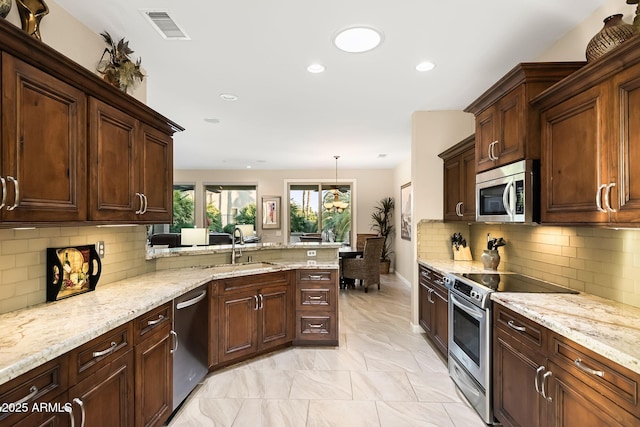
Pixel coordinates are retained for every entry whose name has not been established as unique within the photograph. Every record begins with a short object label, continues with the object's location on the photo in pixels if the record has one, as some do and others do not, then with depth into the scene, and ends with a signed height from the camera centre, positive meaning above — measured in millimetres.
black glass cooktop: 2245 -514
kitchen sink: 3094 -513
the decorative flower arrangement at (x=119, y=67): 2287 +1072
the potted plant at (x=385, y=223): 8023 -178
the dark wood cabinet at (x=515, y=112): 2123 +751
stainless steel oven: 2221 -983
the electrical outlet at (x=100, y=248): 2334 -224
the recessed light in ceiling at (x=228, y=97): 3516 +1319
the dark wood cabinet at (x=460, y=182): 3248 +368
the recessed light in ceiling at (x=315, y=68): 2820 +1305
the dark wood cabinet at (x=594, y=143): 1475 +381
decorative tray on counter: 1913 -338
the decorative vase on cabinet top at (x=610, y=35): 1694 +951
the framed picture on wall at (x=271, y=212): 8711 +115
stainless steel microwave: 2135 +163
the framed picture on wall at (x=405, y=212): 6559 +87
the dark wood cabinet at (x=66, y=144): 1356 +387
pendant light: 7930 +300
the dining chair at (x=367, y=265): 6117 -941
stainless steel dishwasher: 2336 -974
